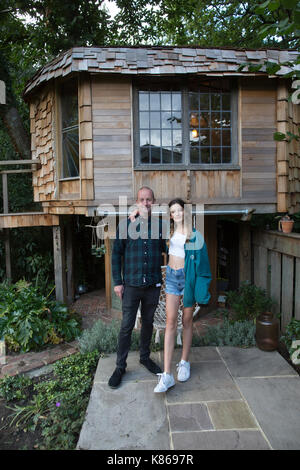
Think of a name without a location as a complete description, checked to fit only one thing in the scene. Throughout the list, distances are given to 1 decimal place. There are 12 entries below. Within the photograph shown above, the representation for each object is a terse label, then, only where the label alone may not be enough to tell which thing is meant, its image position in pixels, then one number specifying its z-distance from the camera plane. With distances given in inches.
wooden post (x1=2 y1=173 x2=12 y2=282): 240.5
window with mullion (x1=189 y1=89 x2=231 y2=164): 197.6
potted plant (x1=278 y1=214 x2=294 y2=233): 183.2
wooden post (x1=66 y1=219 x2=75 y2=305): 272.2
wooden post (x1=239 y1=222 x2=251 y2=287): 231.9
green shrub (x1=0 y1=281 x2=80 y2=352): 178.4
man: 123.6
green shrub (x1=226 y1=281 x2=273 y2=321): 189.6
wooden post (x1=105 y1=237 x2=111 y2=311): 234.8
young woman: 121.0
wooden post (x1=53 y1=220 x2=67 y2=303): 237.9
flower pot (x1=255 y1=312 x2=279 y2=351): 150.1
